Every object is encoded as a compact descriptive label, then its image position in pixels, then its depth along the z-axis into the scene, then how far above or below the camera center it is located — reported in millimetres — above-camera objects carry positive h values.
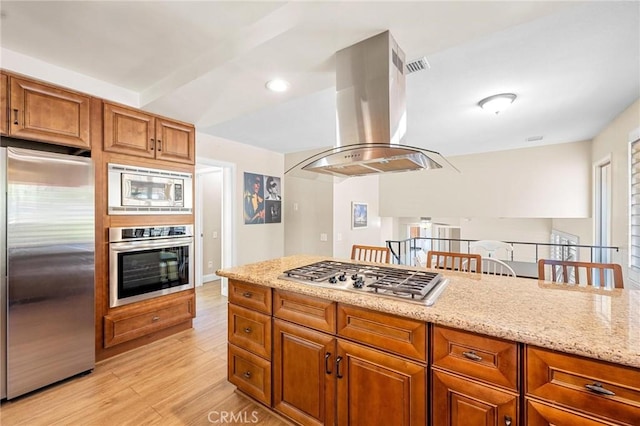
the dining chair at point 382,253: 2648 -390
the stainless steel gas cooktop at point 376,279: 1391 -403
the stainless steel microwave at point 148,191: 2514 +221
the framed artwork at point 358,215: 5090 -40
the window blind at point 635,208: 2647 +48
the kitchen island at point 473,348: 948 -566
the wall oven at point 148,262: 2494 -477
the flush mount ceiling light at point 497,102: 2709 +1103
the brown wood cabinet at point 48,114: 2006 +762
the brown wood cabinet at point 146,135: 2496 +765
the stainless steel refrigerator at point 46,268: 1908 -403
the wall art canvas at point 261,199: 4445 +233
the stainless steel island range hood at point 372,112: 1577 +614
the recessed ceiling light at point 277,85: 2105 +994
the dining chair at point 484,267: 4482 -883
